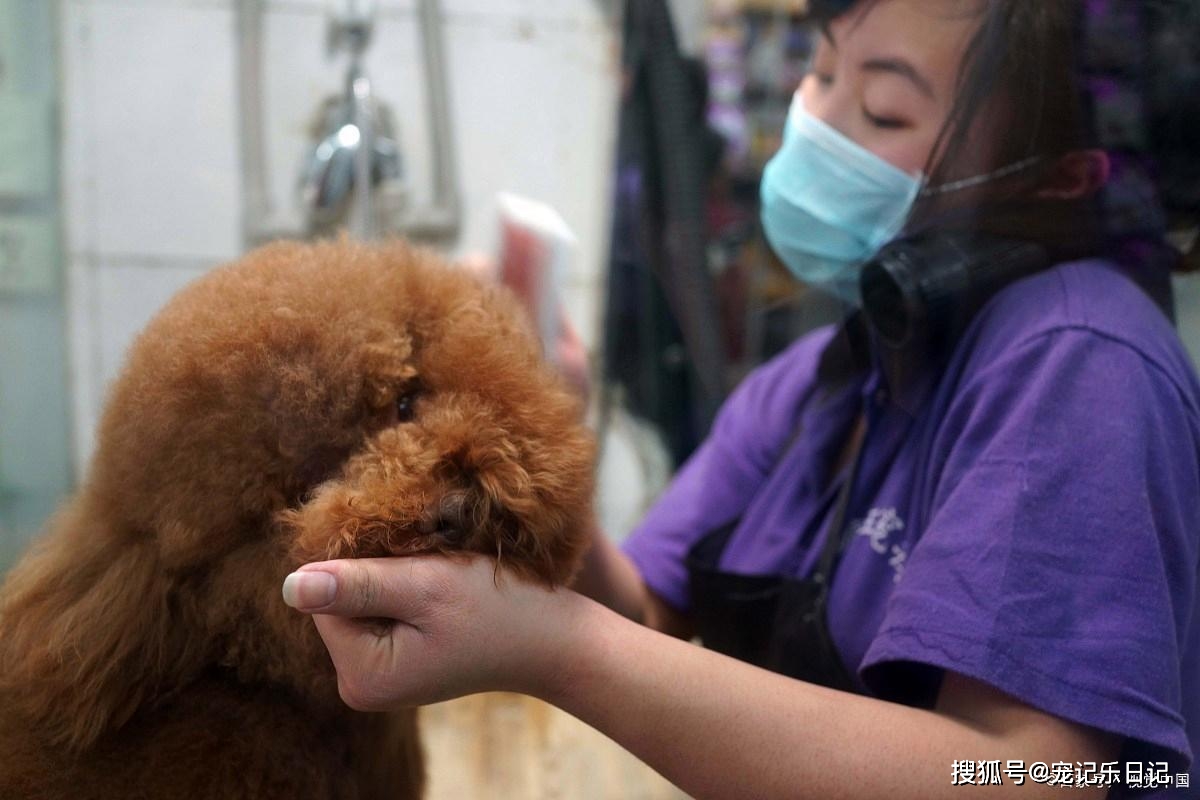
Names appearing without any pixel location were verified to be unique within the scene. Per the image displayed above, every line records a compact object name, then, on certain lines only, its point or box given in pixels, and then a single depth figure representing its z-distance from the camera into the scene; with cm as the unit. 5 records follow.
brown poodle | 54
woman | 56
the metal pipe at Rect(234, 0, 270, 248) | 129
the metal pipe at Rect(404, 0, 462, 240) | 134
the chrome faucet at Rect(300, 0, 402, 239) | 106
